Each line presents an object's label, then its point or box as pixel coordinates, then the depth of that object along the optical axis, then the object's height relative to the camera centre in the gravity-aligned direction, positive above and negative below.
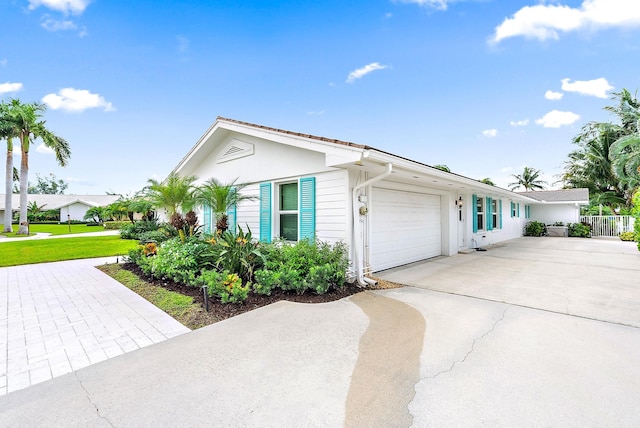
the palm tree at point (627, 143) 12.62 +2.97
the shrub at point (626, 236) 15.13 -1.37
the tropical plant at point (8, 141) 18.77 +5.65
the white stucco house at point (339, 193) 5.99 +0.59
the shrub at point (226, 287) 4.62 -1.19
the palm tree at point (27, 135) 19.09 +6.07
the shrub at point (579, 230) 17.77 -1.19
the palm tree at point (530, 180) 36.31 +4.25
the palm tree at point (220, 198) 7.43 +0.52
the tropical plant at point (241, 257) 5.46 -0.80
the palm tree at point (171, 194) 7.98 +0.67
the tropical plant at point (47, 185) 60.72 +7.50
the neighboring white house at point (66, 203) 39.16 +2.34
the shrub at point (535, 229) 18.64 -1.11
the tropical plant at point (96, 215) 33.28 +0.47
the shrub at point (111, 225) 27.98 -0.68
